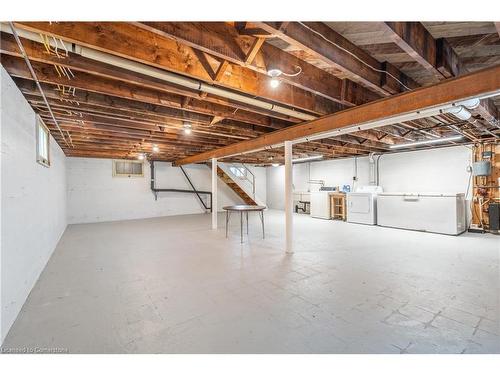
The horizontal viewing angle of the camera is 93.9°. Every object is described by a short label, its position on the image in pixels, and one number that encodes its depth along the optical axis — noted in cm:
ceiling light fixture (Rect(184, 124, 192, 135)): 360
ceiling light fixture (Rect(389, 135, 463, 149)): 492
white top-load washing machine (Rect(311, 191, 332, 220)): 768
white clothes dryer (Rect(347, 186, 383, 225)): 646
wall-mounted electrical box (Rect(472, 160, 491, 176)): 504
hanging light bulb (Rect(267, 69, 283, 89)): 188
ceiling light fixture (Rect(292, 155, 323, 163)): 808
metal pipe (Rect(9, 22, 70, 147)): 137
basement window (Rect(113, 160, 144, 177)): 790
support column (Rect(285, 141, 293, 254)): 387
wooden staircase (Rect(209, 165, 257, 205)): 852
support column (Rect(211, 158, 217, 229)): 608
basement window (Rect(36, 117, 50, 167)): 298
